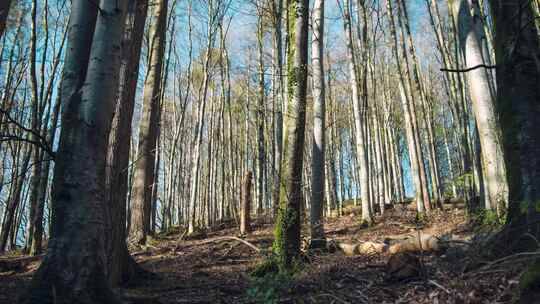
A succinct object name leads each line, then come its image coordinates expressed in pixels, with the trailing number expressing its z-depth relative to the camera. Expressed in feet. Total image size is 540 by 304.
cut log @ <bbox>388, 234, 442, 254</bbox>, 19.01
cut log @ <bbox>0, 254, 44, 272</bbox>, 23.16
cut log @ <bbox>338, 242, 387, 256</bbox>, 22.13
